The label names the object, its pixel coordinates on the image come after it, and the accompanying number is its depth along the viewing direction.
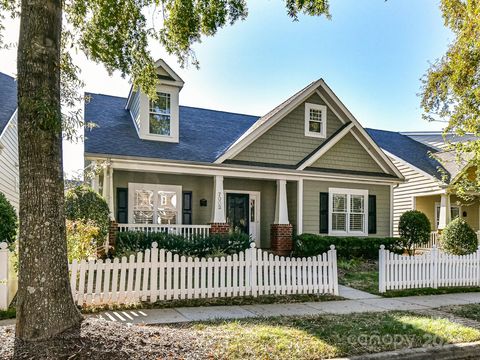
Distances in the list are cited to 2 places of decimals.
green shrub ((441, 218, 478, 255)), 14.73
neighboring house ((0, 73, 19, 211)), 13.19
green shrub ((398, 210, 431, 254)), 15.38
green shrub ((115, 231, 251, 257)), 10.93
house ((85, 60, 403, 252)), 12.77
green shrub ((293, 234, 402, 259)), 13.41
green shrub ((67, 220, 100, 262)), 8.23
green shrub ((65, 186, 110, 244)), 9.93
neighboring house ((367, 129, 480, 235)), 18.44
